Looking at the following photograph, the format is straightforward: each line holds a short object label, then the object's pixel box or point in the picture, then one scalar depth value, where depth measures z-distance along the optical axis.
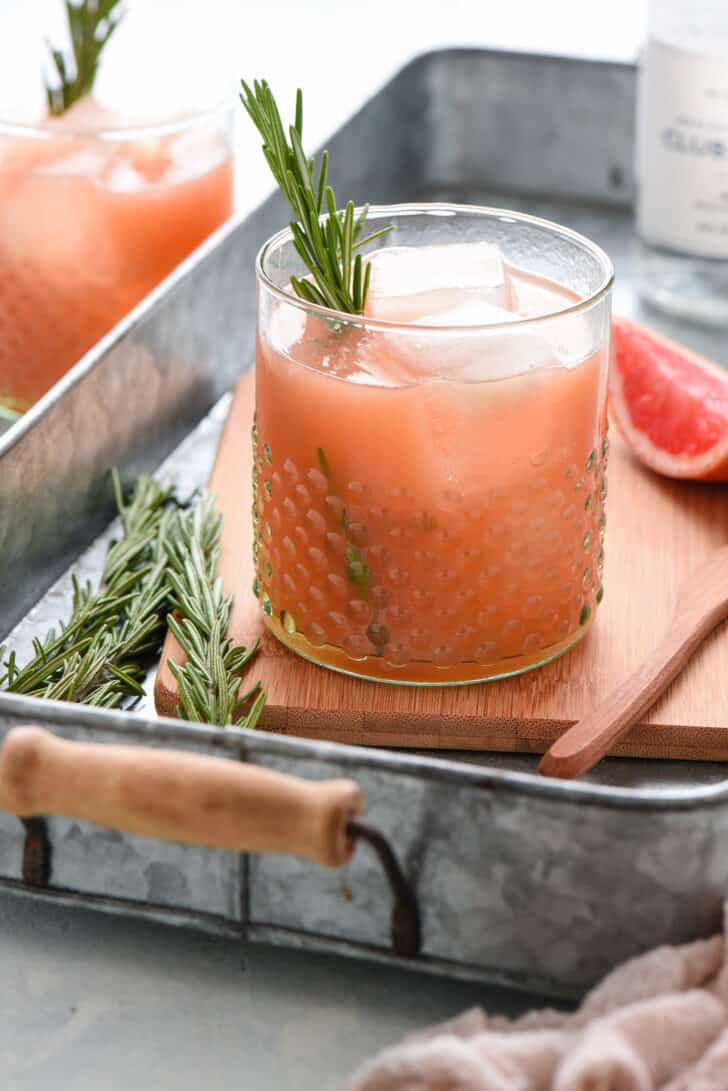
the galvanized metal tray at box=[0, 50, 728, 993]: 0.56
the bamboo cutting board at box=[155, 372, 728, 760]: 0.64
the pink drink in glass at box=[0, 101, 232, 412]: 0.78
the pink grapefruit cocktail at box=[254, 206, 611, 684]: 0.62
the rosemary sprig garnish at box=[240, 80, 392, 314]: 0.63
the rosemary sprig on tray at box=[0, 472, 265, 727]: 0.64
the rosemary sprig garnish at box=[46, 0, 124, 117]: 0.80
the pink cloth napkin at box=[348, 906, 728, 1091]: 0.54
